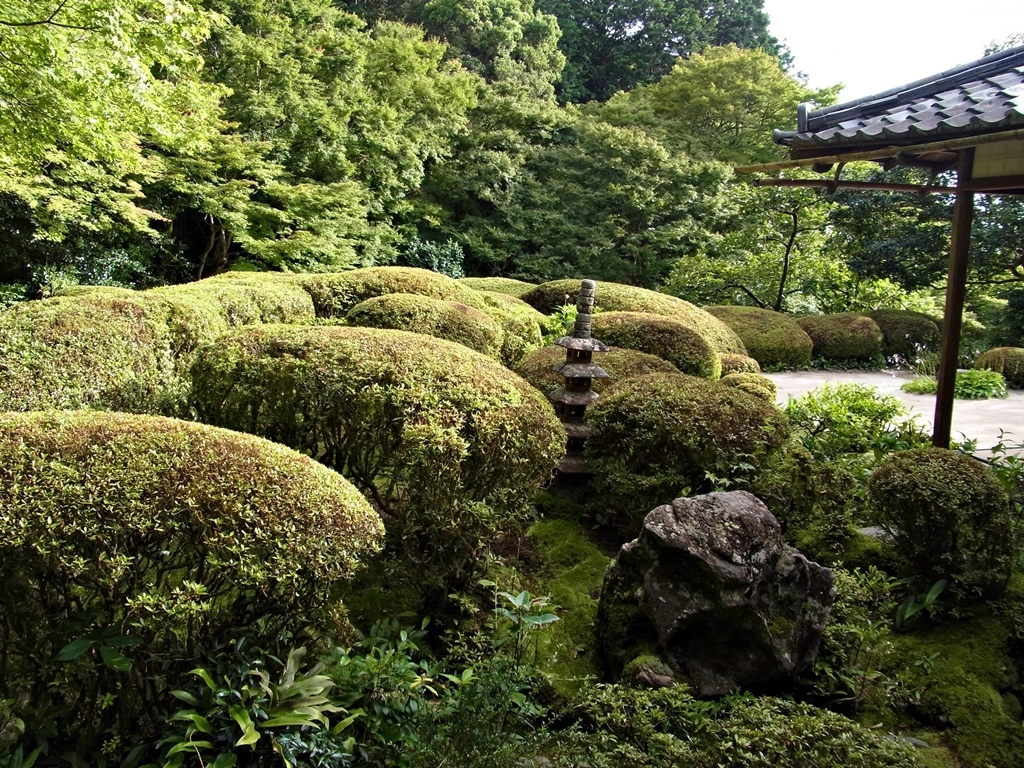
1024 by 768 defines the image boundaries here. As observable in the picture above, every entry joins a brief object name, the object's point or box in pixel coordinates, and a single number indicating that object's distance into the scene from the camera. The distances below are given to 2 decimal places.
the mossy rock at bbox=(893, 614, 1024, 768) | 2.69
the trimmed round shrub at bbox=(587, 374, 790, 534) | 4.04
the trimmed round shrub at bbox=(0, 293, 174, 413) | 3.50
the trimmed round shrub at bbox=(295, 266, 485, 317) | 7.13
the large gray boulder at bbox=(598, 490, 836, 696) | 2.77
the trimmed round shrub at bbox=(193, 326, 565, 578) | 2.94
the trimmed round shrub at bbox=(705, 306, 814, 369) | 11.65
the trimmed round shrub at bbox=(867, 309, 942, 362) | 13.05
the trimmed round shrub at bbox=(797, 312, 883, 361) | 12.66
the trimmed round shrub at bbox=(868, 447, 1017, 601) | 3.28
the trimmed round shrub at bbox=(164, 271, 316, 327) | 5.56
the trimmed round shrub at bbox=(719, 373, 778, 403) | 5.81
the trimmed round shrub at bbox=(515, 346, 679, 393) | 5.28
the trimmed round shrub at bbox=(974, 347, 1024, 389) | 11.15
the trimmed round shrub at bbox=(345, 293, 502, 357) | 5.71
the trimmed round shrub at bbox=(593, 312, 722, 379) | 6.32
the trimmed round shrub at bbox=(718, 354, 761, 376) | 7.30
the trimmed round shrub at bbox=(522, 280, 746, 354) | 8.29
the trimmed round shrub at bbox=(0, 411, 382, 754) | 1.97
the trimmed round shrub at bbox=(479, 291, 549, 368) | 6.93
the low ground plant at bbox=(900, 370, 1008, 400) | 9.72
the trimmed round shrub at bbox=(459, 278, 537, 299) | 11.67
